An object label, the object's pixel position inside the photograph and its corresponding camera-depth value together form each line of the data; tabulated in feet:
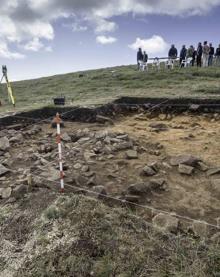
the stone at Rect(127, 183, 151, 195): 17.03
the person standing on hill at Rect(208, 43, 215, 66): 59.62
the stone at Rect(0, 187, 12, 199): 17.88
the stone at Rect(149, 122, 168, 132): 28.84
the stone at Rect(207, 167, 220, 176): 19.40
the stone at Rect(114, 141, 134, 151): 22.95
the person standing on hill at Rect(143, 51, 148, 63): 65.63
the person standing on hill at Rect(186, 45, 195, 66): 62.80
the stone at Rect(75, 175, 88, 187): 18.11
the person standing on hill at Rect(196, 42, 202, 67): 59.93
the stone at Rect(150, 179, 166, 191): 17.75
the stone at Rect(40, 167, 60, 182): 18.60
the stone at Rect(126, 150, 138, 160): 21.56
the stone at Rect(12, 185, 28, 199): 17.70
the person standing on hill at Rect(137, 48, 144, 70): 65.79
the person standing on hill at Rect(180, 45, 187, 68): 61.52
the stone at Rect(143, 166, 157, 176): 19.24
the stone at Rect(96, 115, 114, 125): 30.78
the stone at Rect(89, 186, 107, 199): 16.72
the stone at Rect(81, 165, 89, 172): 19.62
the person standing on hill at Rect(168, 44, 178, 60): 62.85
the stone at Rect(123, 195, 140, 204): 16.47
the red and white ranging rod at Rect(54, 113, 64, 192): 17.30
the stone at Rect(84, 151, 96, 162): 21.33
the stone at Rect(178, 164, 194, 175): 19.47
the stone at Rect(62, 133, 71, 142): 25.80
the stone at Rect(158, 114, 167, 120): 32.85
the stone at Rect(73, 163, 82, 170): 19.99
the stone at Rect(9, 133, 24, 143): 26.45
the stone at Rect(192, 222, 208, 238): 13.86
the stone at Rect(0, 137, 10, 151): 24.51
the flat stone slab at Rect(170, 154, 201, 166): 20.36
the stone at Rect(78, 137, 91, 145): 24.71
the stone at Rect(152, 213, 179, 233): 14.08
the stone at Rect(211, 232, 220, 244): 13.21
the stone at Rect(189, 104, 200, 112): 32.71
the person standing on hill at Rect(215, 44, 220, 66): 60.58
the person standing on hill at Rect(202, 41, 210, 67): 59.36
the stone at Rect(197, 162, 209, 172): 19.96
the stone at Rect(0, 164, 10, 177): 20.29
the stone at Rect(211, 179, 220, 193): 17.82
